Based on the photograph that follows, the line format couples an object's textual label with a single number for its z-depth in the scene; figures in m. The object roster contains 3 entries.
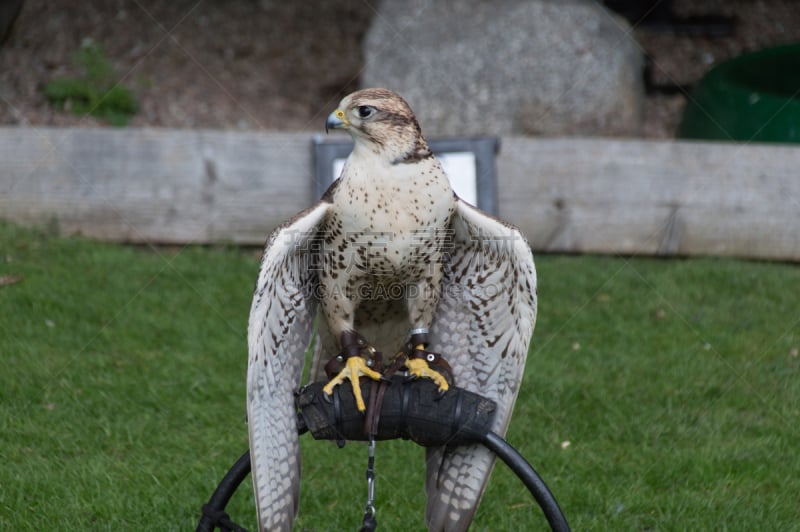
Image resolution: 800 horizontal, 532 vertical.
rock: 12.96
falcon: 4.68
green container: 11.35
